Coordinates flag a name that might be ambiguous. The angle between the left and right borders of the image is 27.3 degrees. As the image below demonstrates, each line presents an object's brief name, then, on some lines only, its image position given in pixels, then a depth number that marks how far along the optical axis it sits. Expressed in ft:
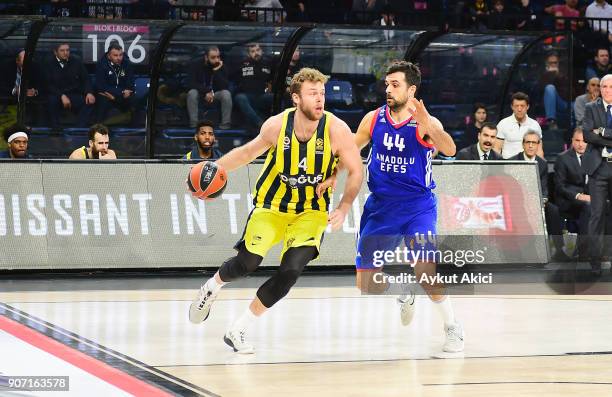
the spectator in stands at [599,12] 67.51
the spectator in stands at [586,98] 58.03
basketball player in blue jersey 32.55
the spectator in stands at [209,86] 54.39
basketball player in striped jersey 31.45
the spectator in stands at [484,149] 50.70
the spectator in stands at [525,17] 65.61
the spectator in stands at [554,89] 58.08
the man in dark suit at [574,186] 51.47
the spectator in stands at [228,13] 59.67
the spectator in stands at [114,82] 53.57
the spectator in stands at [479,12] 66.70
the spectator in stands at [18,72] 52.08
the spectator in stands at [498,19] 66.13
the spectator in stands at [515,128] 53.67
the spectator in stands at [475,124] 55.77
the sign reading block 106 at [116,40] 53.36
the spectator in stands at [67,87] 52.70
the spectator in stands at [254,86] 55.06
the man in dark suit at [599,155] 48.03
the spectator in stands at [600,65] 63.57
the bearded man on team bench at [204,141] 49.78
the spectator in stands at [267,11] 61.51
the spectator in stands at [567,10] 68.54
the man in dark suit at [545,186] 50.60
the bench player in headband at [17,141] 48.19
